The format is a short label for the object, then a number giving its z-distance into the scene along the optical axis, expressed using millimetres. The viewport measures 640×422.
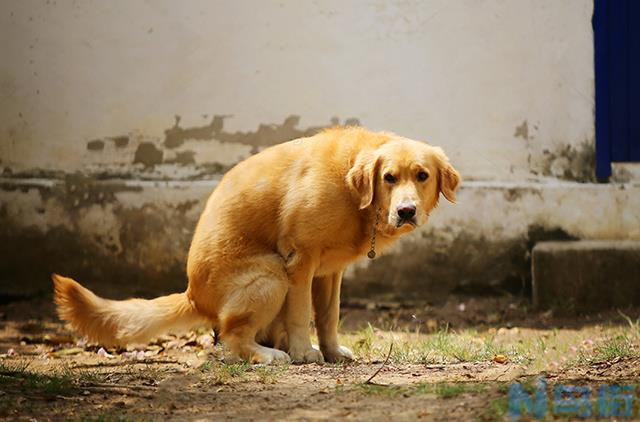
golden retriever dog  11562
